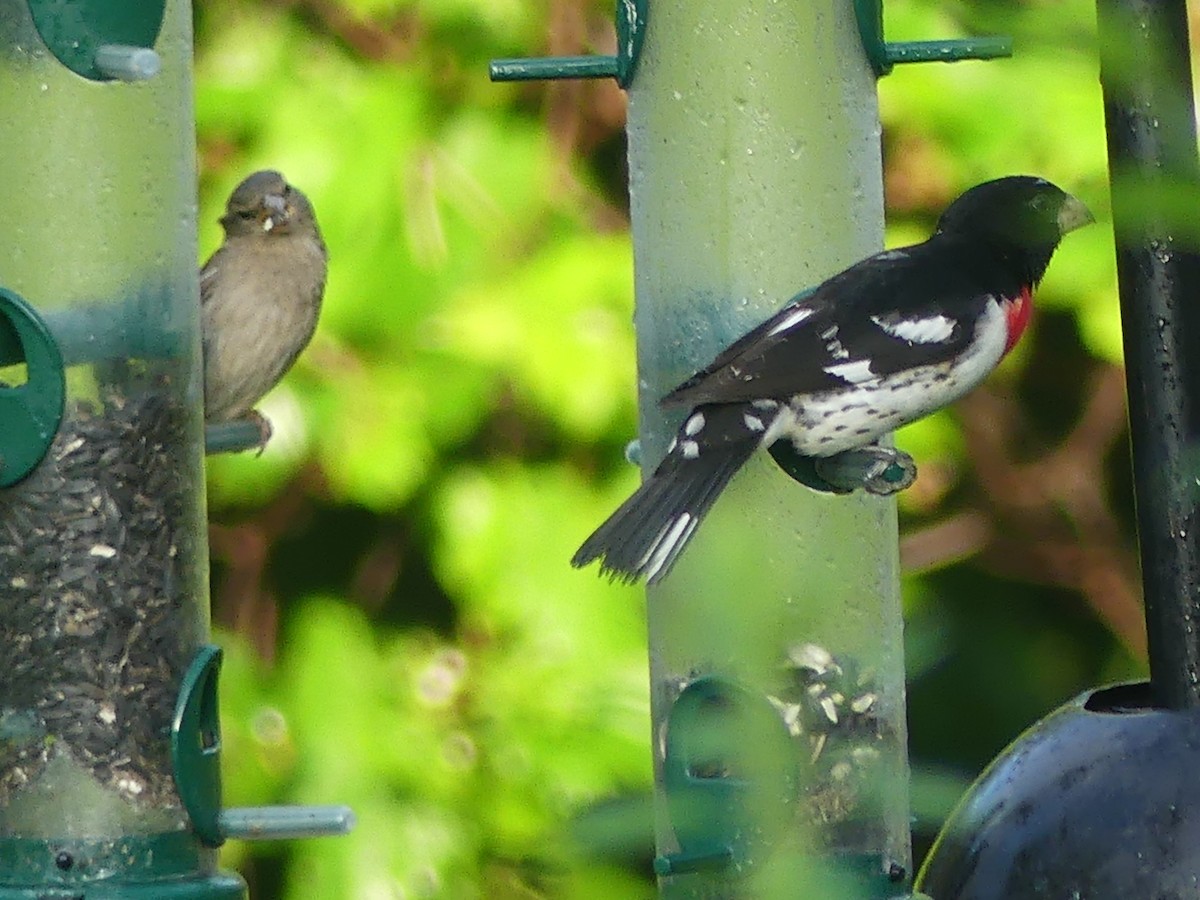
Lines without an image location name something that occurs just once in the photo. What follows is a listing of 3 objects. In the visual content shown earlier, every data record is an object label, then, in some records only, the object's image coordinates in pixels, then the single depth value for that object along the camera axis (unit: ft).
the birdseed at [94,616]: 18.07
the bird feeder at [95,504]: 17.88
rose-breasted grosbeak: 17.04
